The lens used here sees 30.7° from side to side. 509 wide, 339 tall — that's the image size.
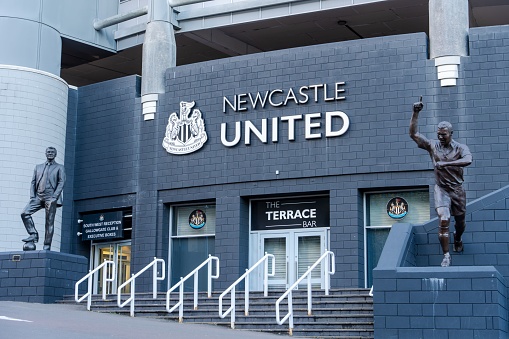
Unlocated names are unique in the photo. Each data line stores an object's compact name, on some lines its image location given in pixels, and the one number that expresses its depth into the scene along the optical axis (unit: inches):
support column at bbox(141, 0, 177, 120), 1029.8
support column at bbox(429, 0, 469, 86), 879.7
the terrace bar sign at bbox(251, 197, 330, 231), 940.0
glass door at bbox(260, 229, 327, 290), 935.0
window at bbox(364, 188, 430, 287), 893.2
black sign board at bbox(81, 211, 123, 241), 1046.4
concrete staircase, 615.5
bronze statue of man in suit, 773.3
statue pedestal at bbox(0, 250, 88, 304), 753.6
